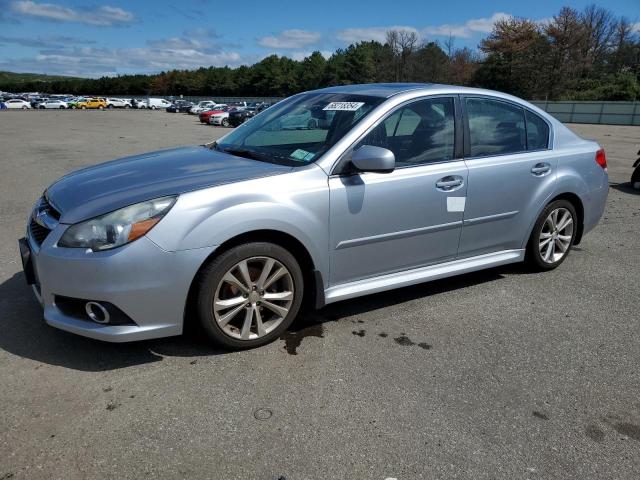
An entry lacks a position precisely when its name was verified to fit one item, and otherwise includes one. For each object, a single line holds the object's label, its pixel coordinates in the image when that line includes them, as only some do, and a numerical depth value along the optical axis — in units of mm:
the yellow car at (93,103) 75056
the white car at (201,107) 55781
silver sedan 2832
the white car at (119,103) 82188
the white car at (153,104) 80375
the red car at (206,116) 36838
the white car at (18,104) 70125
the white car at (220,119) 35150
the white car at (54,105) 72062
